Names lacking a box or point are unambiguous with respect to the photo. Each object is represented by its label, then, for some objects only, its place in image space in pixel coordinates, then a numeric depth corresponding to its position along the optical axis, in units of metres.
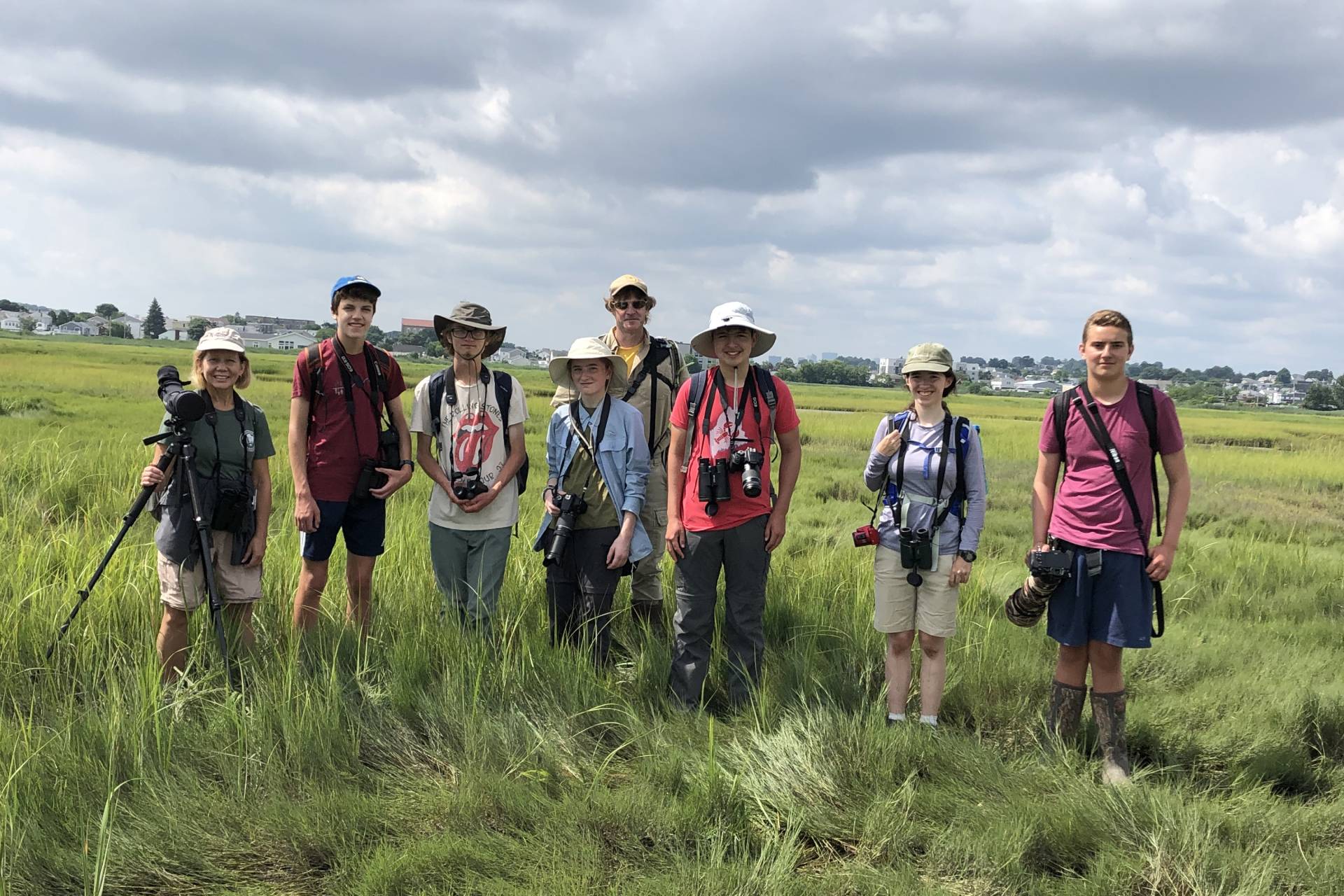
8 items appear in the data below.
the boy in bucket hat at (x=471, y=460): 4.07
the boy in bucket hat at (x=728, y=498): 3.73
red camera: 3.74
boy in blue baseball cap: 4.03
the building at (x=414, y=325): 94.06
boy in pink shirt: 3.36
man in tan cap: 4.44
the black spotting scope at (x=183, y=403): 3.39
